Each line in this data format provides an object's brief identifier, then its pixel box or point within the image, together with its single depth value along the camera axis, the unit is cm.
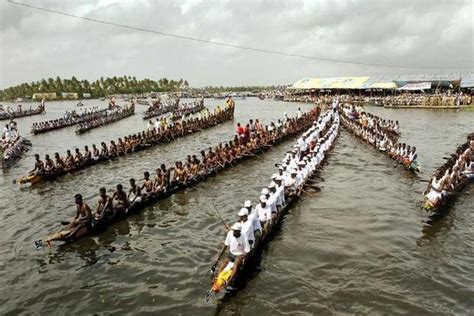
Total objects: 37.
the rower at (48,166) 2100
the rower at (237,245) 1003
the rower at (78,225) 1279
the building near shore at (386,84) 5944
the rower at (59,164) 2157
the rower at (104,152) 2537
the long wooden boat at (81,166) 2052
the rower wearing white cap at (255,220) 1103
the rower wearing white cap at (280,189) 1424
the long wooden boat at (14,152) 2638
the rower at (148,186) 1648
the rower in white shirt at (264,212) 1255
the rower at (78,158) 2320
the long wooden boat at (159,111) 5565
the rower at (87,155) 2388
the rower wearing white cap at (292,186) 1608
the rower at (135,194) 1563
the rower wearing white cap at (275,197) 1354
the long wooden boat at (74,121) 4144
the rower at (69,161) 2237
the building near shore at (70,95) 12719
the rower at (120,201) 1487
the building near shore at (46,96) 12552
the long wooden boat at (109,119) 4194
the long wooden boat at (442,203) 1469
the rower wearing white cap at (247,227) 1036
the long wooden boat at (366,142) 2105
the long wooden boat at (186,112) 5367
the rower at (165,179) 1739
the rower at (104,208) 1402
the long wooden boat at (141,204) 1295
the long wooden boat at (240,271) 941
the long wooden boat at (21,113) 5980
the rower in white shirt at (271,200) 1305
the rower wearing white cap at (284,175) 1611
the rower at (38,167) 2058
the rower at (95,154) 2457
